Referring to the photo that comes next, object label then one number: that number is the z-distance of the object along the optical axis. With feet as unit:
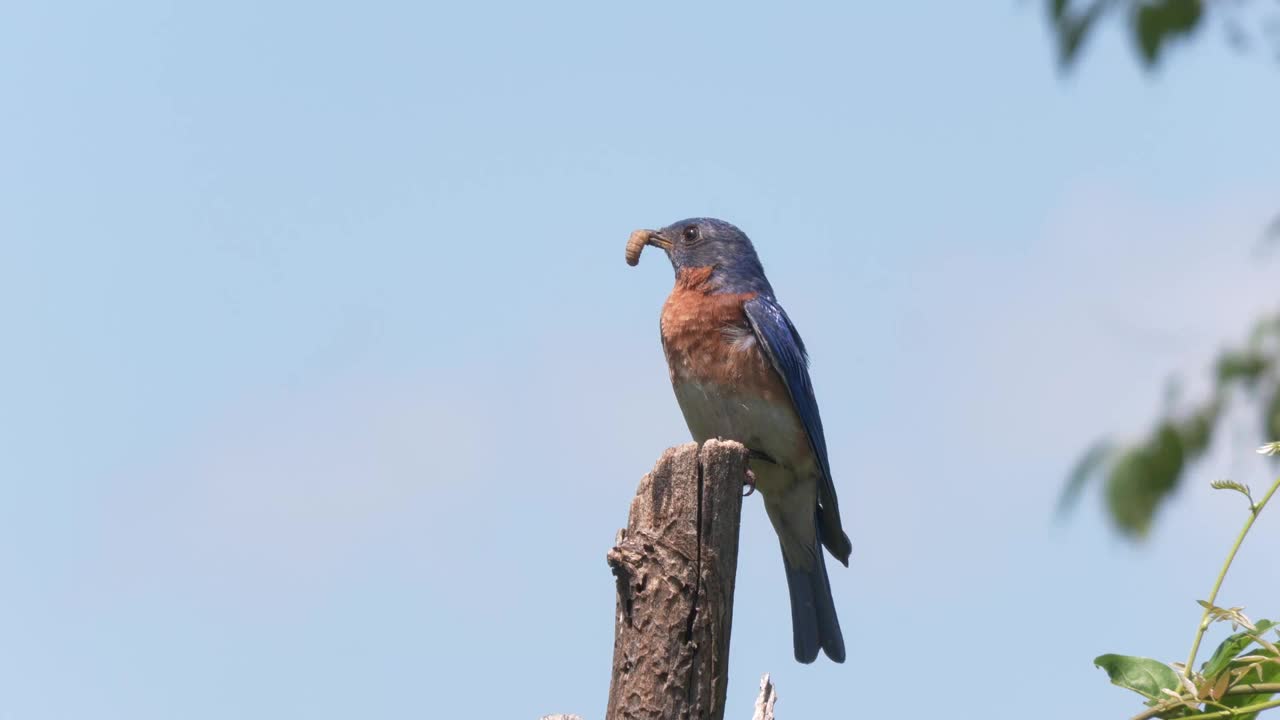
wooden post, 24.99
